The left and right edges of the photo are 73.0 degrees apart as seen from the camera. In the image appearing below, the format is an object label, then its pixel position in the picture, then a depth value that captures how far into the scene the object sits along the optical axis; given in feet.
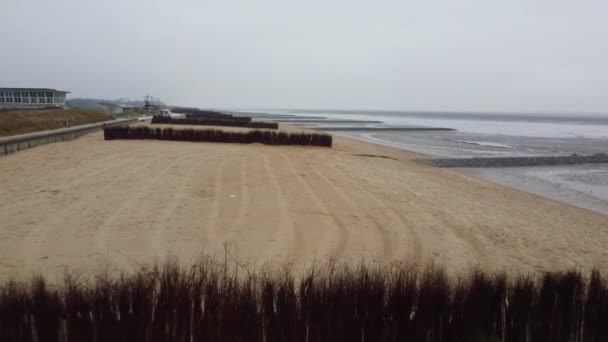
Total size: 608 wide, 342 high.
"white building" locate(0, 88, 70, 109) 177.17
